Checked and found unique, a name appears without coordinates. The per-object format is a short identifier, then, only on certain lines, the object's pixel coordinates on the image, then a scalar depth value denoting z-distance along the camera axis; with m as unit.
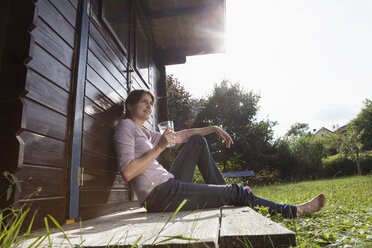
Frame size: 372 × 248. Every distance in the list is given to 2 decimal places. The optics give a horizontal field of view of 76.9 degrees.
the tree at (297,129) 63.81
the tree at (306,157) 17.95
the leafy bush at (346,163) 20.12
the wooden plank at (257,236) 0.69
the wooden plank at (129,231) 0.76
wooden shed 1.15
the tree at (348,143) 20.74
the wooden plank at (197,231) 0.68
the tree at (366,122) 30.19
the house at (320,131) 50.09
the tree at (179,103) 13.80
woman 1.82
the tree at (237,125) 15.77
